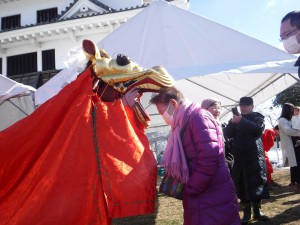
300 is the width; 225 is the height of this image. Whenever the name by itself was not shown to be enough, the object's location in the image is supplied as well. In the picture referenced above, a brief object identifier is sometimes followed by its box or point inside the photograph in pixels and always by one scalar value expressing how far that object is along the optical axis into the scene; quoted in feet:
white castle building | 40.63
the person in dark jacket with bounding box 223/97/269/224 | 12.55
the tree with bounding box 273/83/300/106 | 69.15
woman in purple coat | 6.04
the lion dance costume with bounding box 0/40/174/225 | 5.92
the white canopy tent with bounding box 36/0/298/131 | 12.12
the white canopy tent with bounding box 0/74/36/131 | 16.61
